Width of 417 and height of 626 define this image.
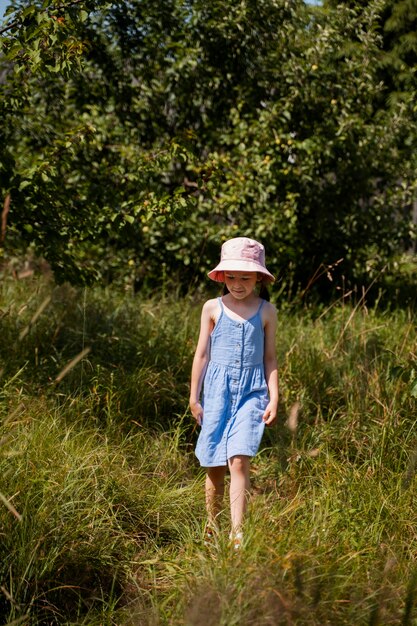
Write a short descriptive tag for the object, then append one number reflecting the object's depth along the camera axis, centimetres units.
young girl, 351
